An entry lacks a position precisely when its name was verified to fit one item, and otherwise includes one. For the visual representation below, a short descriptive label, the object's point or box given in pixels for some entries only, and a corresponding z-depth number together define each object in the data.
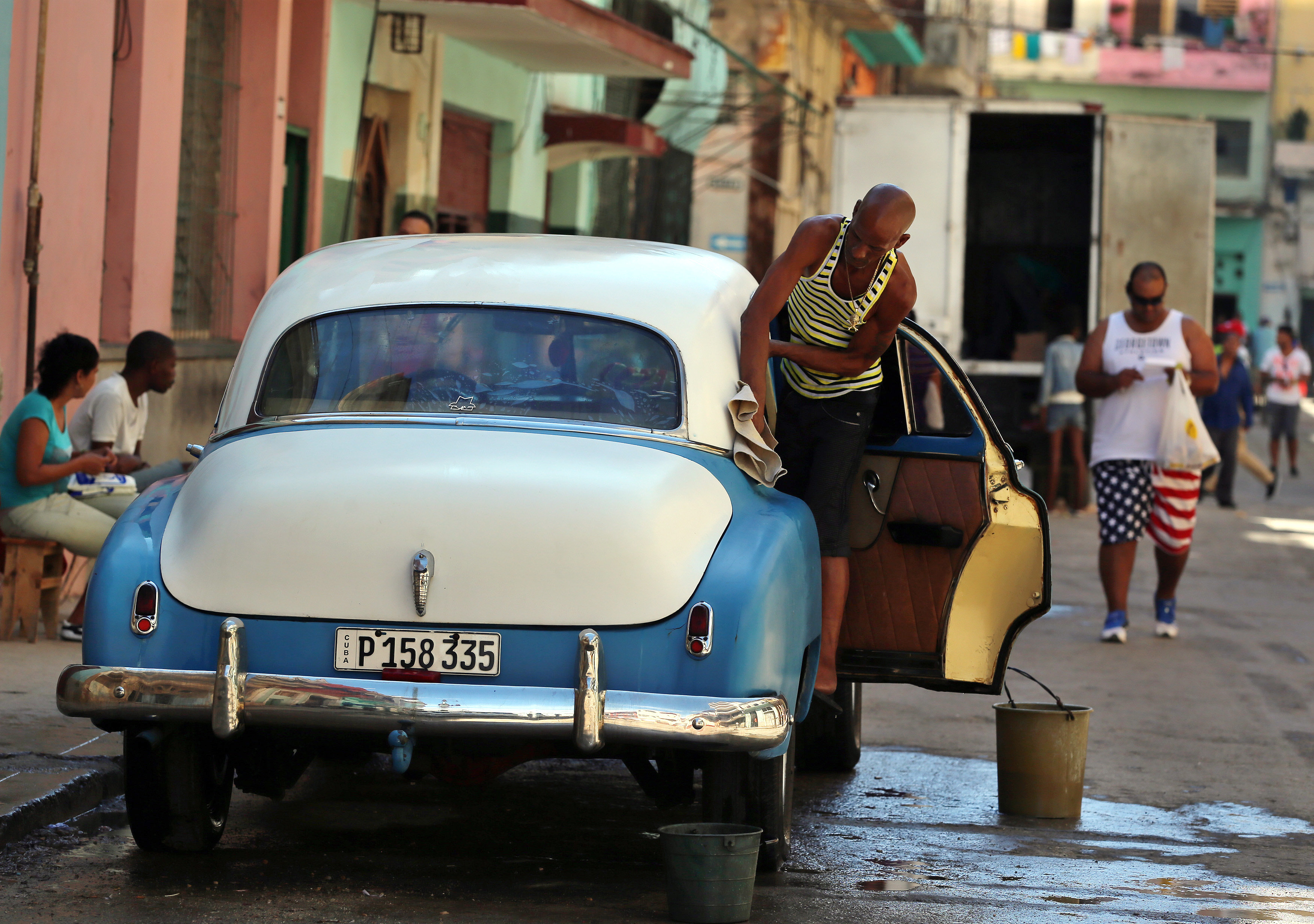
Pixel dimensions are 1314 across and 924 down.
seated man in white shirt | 18.03
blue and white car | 9.27
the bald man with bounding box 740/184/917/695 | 11.45
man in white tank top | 20.44
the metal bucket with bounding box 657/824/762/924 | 9.31
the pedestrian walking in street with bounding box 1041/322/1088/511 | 33.72
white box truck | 33.62
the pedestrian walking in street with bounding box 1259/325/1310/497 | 46.22
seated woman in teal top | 16.89
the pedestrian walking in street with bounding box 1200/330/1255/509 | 37.66
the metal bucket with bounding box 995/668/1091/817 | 12.53
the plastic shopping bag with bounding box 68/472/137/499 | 17.73
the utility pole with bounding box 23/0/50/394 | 18.81
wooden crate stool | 17.31
